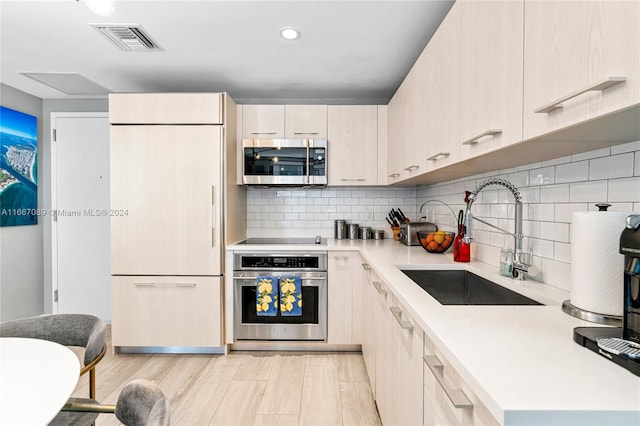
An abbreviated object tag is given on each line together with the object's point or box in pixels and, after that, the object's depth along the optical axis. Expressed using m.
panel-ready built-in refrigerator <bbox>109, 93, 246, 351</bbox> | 2.90
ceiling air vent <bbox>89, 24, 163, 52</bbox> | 2.22
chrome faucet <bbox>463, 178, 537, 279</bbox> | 1.58
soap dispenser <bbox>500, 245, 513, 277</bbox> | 1.65
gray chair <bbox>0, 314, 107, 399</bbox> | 1.61
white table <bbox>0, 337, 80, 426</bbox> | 0.83
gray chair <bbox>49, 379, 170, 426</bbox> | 0.92
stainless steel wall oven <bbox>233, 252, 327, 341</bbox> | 2.98
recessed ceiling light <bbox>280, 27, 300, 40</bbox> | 2.26
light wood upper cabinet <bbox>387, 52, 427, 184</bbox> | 2.08
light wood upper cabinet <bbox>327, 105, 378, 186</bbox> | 3.29
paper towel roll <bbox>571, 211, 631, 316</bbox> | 0.94
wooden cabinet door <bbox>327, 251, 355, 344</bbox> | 2.98
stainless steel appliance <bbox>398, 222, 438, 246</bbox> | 2.91
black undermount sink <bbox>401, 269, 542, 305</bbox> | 1.70
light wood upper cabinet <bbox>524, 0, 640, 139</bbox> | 0.69
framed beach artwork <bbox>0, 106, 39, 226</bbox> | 3.38
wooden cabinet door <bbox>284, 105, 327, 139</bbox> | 3.27
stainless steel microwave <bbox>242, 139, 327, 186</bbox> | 3.20
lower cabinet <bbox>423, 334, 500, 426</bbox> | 0.74
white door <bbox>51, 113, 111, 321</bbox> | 3.75
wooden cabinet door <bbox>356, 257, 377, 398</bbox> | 2.21
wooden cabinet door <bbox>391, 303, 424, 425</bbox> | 1.17
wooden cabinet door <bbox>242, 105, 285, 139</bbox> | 3.27
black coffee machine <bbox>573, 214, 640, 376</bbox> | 0.74
